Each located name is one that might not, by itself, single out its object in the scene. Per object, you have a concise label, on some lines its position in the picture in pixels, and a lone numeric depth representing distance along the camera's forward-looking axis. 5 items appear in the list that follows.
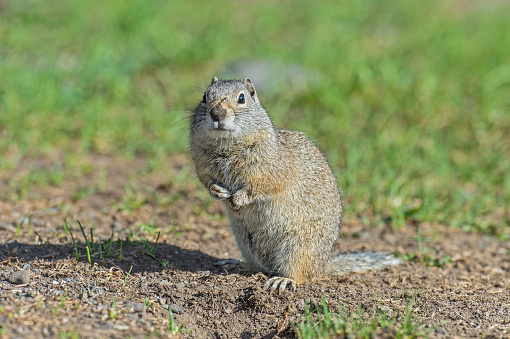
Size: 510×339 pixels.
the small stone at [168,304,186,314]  7.32
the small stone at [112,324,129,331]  6.49
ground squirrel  7.96
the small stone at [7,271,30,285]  7.27
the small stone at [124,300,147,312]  6.99
